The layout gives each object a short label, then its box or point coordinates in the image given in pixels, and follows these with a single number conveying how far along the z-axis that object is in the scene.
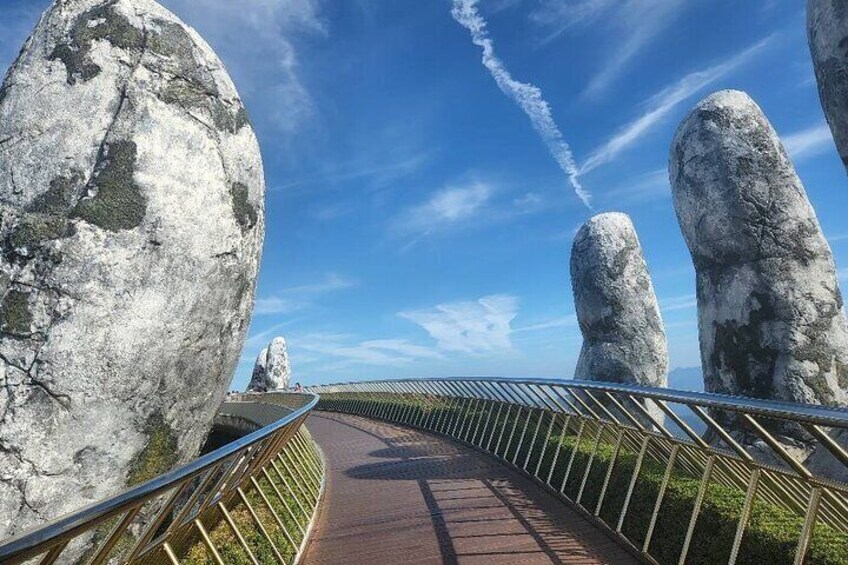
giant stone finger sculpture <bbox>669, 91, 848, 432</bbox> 11.50
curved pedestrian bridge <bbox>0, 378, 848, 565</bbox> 4.02
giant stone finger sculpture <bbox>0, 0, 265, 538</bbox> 4.88
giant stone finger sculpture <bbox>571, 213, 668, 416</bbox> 16.17
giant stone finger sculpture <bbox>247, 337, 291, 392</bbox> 38.06
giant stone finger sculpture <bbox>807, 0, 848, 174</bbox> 9.91
